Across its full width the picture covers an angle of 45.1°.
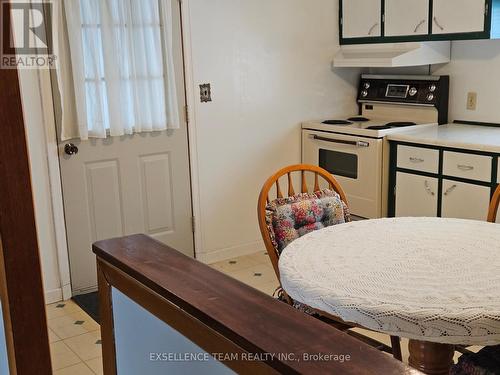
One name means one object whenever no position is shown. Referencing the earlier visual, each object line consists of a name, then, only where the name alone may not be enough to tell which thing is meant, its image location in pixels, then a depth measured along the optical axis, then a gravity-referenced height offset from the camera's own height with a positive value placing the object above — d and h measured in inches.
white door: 142.5 -27.4
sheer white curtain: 135.3 +2.2
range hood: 158.7 +3.9
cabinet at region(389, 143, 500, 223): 134.6 -26.5
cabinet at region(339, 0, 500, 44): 141.3 +12.2
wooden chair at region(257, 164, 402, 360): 93.8 -24.0
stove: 156.0 -15.6
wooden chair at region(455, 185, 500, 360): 100.9 -23.6
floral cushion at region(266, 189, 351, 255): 96.1 -23.0
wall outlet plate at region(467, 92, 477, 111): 159.6 -9.0
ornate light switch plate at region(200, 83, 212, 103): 156.5 -4.5
